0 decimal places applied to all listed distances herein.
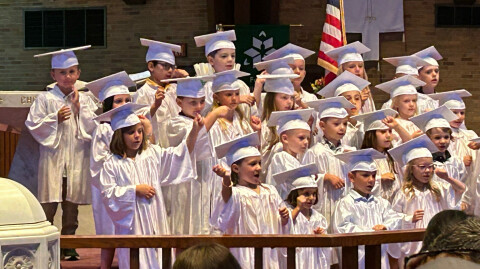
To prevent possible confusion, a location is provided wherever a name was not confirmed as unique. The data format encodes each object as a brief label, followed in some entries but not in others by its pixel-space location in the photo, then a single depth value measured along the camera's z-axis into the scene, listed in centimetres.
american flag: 2203
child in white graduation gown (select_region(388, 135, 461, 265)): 1329
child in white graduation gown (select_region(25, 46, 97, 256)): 1398
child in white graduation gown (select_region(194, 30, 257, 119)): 1468
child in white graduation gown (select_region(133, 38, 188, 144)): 1395
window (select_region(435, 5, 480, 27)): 2668
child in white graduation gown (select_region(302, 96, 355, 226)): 1353
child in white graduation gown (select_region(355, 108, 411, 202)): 1396
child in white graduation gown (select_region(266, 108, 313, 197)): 1314
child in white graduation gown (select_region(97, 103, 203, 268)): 1198
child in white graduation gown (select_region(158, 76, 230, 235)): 1324
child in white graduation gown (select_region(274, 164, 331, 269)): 1223
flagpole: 2193
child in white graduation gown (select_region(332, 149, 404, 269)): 1263
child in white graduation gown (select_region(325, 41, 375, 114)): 1588
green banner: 2210
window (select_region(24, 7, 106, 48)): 2689
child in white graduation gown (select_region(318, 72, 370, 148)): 1478
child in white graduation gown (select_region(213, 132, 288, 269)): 1176
